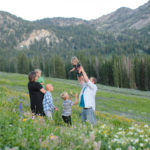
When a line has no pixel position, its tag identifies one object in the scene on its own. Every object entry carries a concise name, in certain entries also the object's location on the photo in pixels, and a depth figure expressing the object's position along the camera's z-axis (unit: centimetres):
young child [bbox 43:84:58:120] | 820
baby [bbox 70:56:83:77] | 740
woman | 820
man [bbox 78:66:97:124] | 785
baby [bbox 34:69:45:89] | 906
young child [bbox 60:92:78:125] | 817
